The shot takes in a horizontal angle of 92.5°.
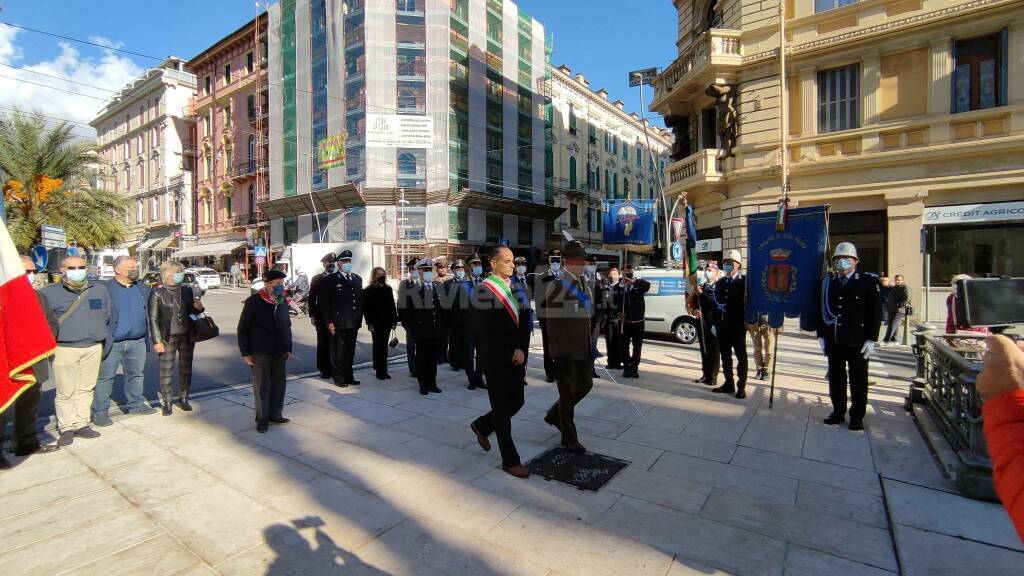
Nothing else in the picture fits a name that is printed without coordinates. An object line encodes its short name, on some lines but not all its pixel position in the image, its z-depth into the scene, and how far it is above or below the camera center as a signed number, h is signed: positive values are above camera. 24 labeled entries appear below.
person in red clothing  1.36 -0.40
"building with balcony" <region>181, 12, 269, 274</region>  36.66 +11.07
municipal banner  6.13 +0.17
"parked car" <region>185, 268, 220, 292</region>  33.16 +0.17
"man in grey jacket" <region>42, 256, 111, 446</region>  5.02 -0.63
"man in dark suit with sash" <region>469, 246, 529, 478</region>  4.23 -0.63
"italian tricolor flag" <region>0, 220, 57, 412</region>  2.22 -0.22
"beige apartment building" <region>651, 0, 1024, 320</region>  13.00 +4.42
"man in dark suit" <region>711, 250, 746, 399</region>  6.94 -0.63
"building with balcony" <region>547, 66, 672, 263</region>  39.34 +11.03
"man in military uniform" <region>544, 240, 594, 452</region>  4.65 -0.56
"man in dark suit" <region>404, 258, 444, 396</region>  7.12 -0.71
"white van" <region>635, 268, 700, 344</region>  11.68 -0.68
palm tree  16.88 +3.55
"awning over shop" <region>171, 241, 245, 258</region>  38.06 +2.55
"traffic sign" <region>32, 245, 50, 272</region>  11.12 +0.62
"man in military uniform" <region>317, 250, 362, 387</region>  7.52 -0.57
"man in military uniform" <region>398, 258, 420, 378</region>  7.75 -0.52
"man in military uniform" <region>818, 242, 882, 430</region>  5.26 -0.54
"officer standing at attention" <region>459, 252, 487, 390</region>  7.41 -1.17
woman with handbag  6.00 -0.54
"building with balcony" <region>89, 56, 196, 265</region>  44.75 +12.48
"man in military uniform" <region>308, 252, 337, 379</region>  7.61 -0.64
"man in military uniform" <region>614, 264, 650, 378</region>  8.15 -0.65
